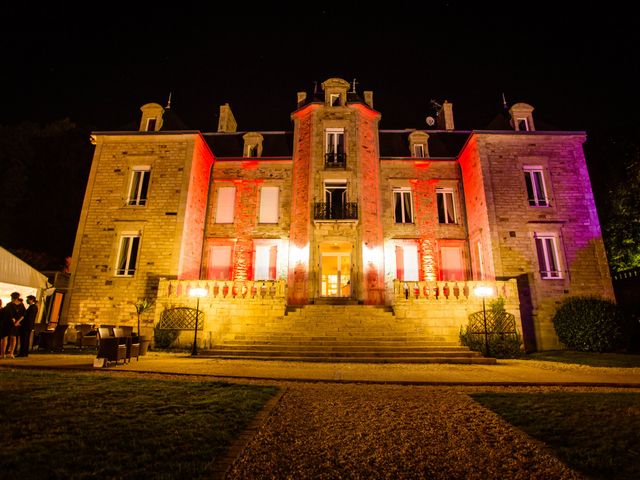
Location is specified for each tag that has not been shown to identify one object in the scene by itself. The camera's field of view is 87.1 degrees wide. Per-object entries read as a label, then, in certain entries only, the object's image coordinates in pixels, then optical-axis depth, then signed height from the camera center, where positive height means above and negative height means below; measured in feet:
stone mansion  43.42 +15.98
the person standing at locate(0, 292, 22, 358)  26.11 +0.36
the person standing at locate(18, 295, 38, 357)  27.45 +0.07
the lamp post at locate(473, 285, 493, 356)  33.14 +4.18
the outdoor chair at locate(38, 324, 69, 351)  33.53 -0.94
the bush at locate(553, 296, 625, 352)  36.01 +1.12
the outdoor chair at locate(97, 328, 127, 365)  24.22 -1.33
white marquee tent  33.71 +5.08
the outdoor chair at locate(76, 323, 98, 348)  36.76 -0.78
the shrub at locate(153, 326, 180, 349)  37.19 -0.87
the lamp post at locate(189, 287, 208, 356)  35.05 +3.87
